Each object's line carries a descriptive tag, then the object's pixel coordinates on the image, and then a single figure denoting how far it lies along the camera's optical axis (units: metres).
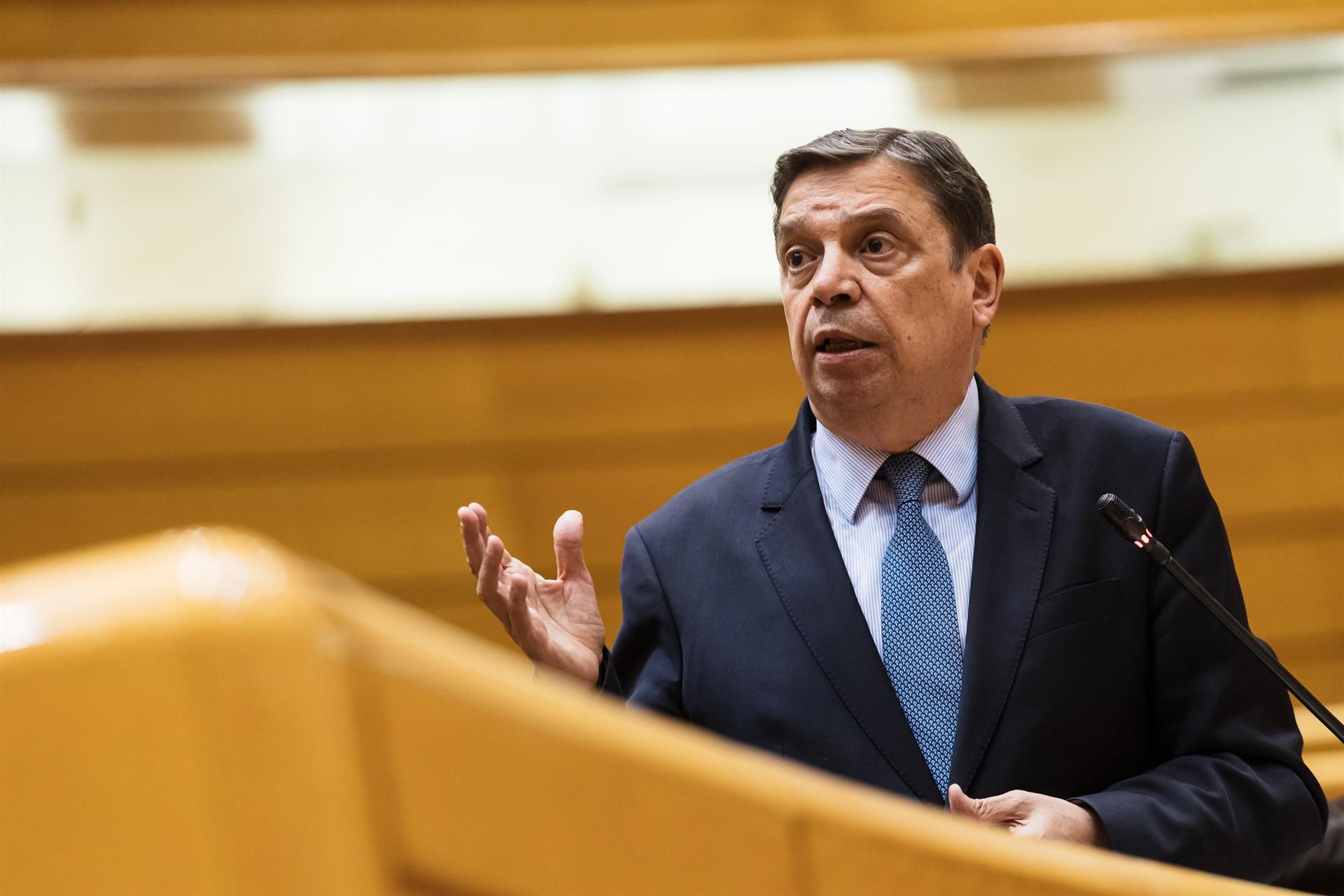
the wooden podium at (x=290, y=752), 3.05
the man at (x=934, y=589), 5.82
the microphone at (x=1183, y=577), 5.72
